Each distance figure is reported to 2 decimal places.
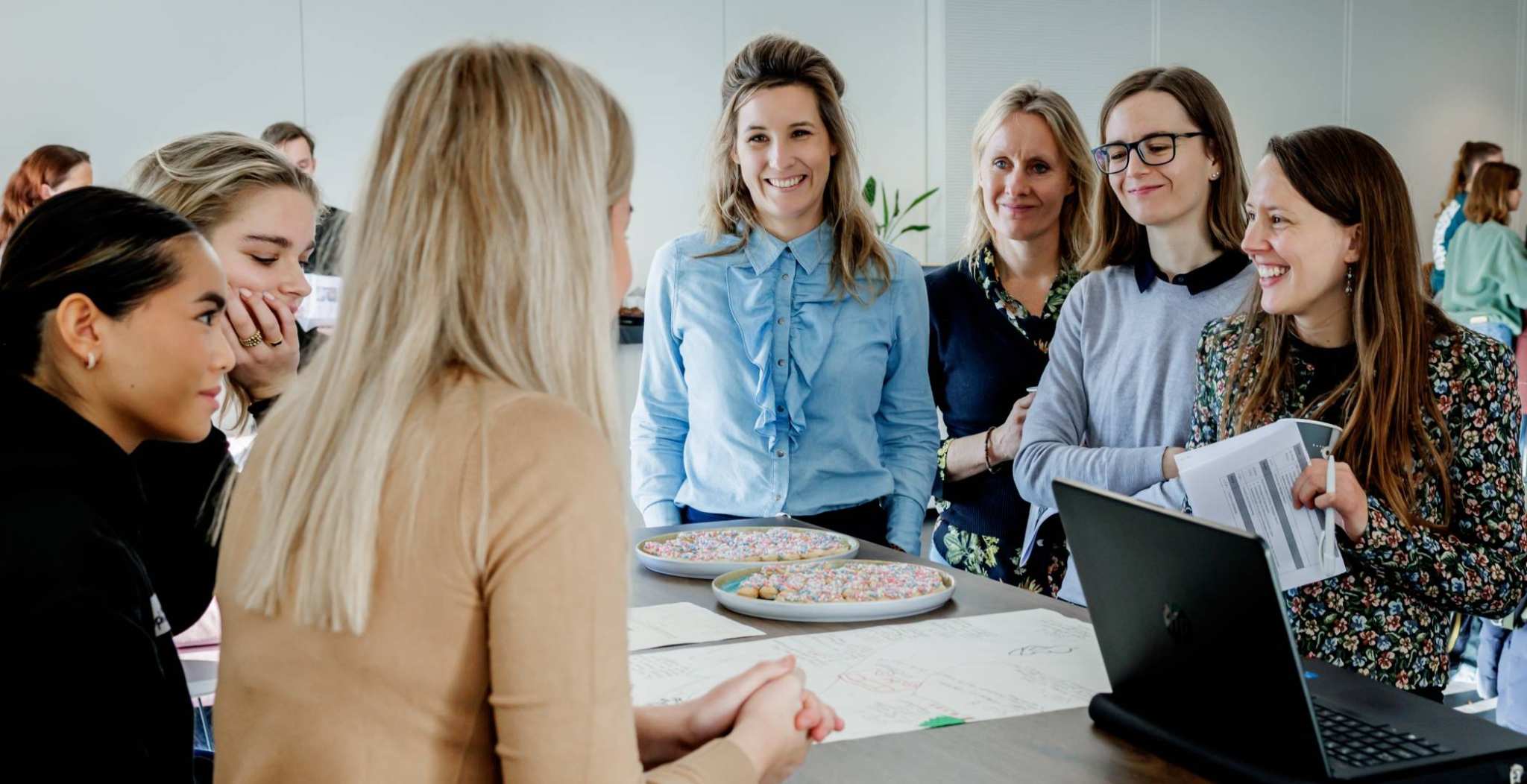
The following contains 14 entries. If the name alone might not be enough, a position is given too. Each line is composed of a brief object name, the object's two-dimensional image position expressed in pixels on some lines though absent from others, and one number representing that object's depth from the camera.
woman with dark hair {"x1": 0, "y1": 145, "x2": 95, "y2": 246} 4.32
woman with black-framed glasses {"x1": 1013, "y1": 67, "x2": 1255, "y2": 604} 2.12
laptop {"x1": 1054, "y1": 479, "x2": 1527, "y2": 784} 1.07
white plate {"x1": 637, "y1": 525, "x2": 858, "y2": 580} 1.90
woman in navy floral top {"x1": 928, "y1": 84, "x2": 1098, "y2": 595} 2.48
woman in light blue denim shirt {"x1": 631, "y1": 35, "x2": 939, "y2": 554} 2.41
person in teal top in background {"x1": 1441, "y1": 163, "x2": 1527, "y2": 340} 6.70
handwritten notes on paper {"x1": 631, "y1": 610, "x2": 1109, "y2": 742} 1.33
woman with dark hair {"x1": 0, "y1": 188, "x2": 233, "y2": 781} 1.03
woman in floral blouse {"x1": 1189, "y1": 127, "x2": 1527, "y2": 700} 1.71
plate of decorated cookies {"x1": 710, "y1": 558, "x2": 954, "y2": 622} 1.66
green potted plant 6.47
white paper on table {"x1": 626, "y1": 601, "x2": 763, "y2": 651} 1.59
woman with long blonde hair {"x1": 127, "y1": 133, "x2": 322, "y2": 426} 1.84
